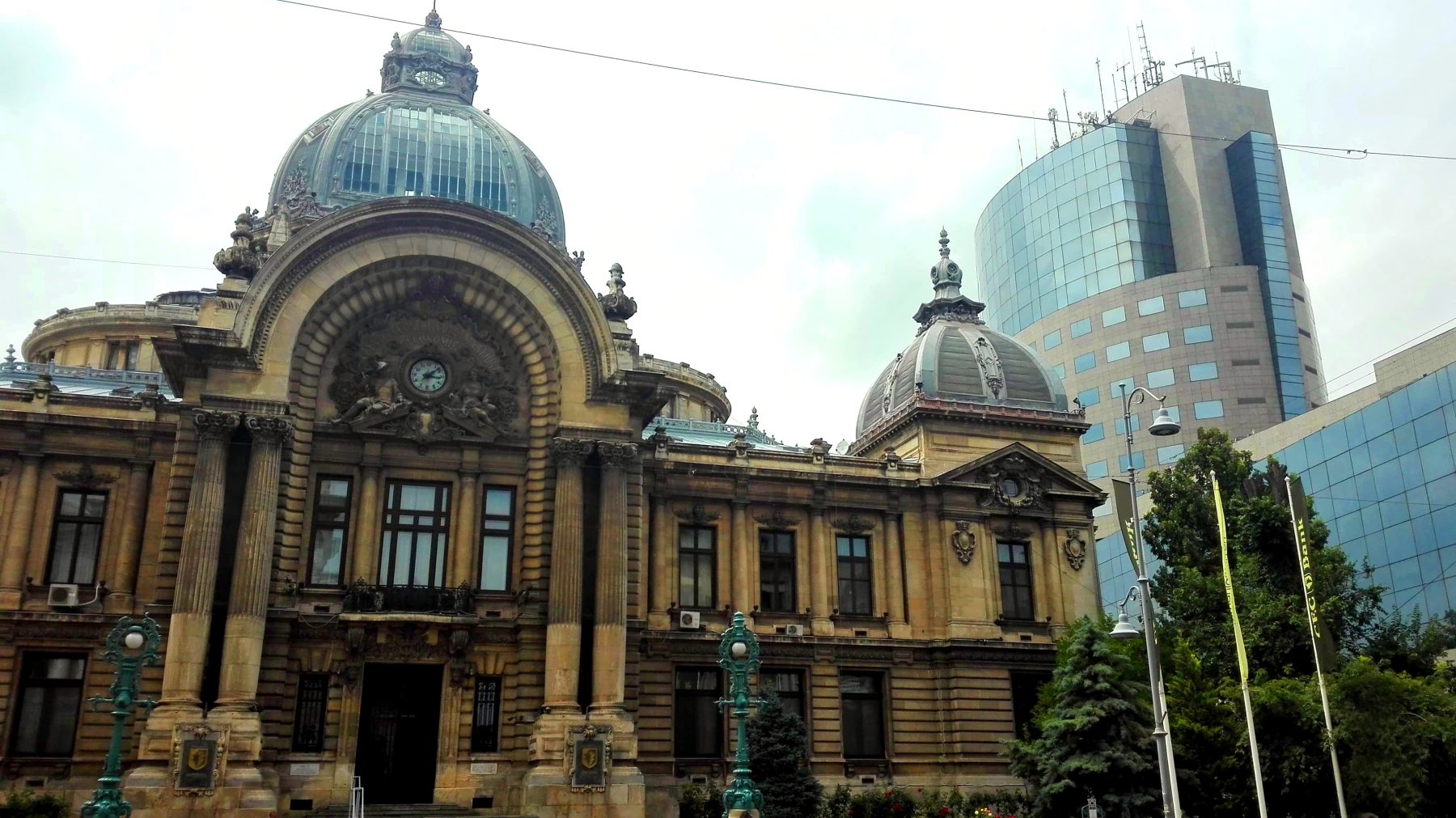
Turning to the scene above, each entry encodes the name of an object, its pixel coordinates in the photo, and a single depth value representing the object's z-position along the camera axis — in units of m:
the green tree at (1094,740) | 28.30
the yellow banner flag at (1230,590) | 25.83
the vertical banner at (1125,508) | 24.20
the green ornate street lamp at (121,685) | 22.05
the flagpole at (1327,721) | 26.91
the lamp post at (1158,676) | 21.41
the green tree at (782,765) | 30.66
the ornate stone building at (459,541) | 29.27
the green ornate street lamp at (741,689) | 22.73
